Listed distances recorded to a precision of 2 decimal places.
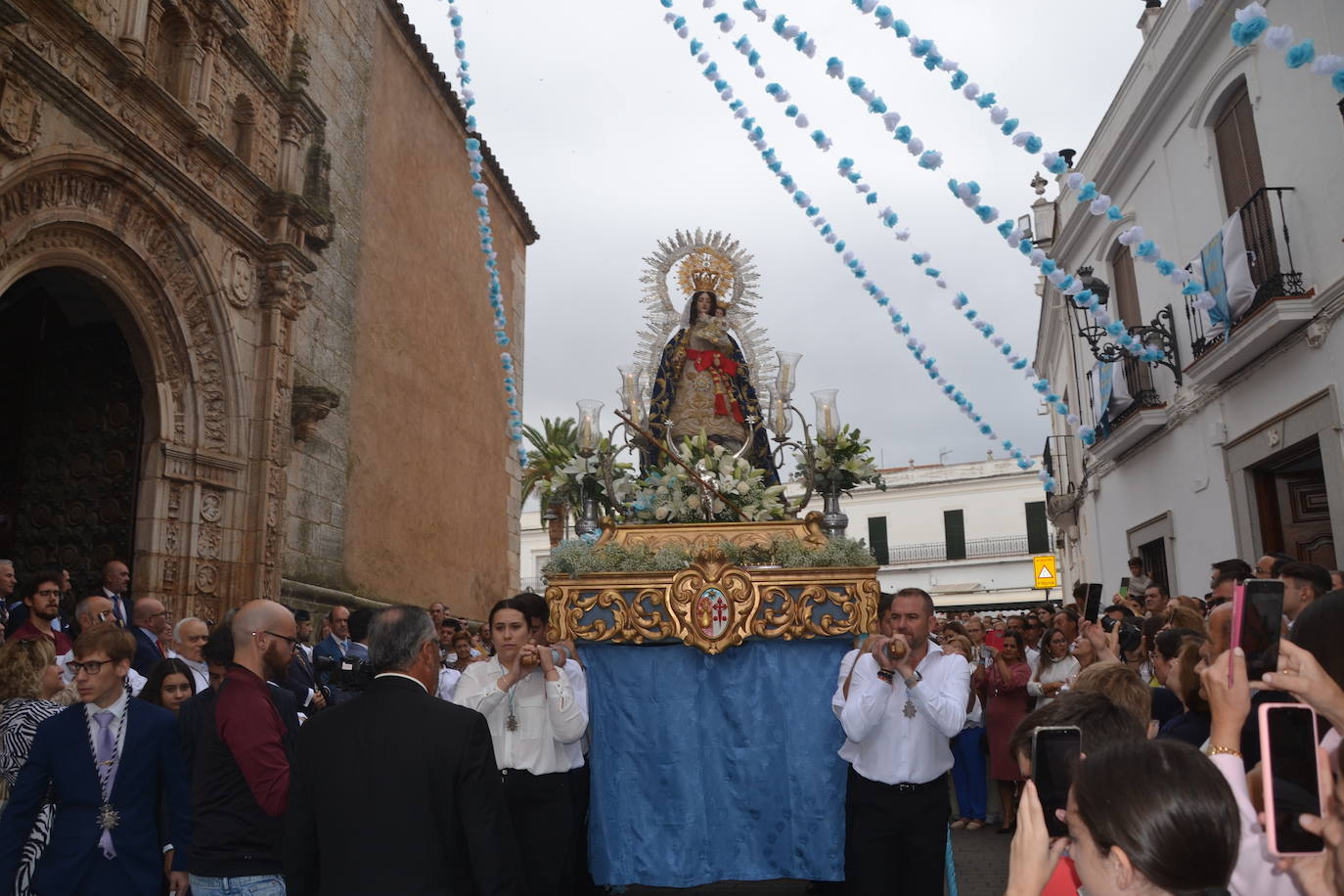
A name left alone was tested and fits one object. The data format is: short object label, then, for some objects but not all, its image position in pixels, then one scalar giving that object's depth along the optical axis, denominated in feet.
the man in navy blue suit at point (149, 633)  21.50
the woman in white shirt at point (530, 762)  14.90
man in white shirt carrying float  14.37
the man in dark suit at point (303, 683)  18.10
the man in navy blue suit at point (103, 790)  11.69
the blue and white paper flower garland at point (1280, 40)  17.30
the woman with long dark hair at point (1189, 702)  10.71
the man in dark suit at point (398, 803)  9.24
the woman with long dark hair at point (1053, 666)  24.43
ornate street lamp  34.85
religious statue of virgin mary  22.63
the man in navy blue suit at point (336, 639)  25.96
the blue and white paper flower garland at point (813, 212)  25.09
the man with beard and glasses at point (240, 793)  10.70
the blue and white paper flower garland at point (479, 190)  26.78
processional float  16.34
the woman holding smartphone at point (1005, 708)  26.16
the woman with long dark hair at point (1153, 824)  5.03
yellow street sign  60.90
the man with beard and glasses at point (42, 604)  19.85
